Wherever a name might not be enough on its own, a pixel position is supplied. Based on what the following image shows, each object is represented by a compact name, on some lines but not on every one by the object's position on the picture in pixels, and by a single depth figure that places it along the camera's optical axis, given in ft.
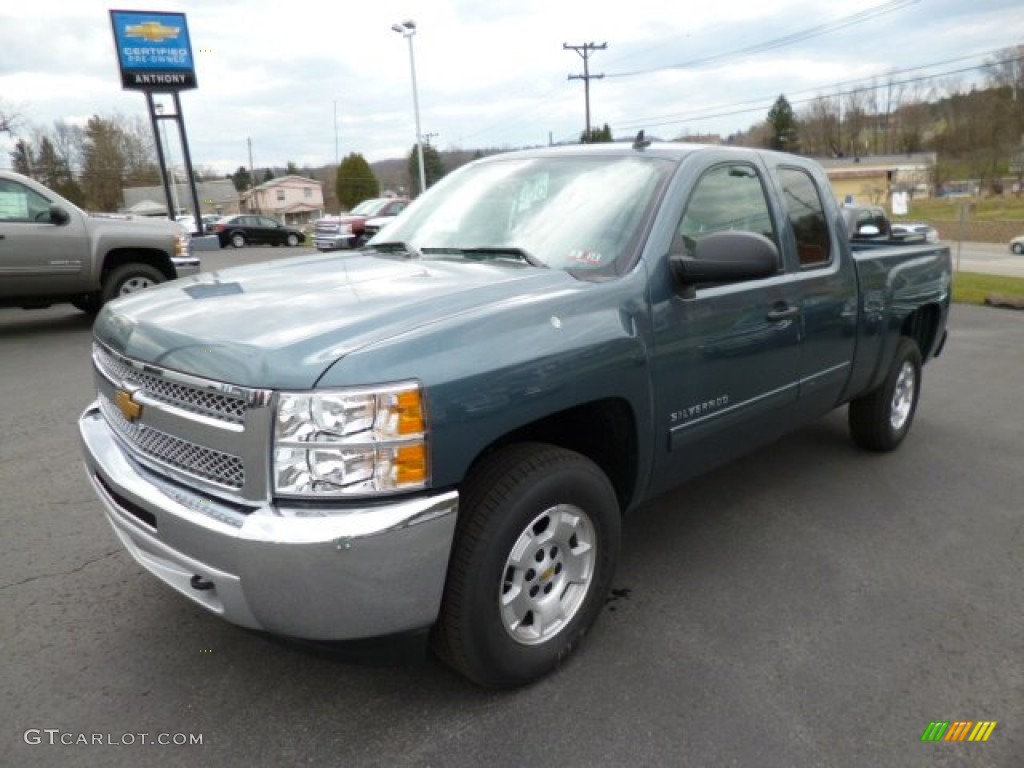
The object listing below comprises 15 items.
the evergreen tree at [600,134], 152.11
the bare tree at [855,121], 315.17
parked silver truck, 27.58
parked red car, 64.13
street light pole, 90.17
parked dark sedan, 112.98
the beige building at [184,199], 200.85
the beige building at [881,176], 211.61
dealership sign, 75.41
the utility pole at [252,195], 291.54
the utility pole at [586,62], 153.28
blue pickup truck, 6.58
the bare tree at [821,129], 320.91
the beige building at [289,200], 302.45
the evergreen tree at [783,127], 294.91
